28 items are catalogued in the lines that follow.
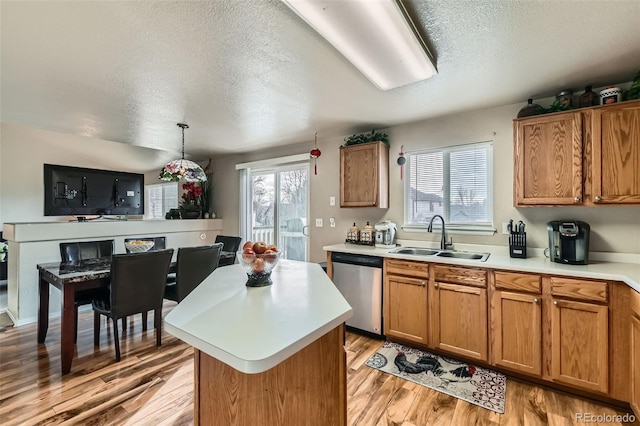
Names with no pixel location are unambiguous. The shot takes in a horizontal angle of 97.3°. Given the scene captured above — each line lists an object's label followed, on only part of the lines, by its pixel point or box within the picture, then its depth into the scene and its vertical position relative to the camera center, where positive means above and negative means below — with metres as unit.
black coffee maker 2.08 -0.22
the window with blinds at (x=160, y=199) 6.15 +0.34
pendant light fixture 2.97 +0.45
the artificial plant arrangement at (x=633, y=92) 1.89 +0.84
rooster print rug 1.96 -1.27
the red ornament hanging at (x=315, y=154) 3.67 +0.78
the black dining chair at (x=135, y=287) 2.33 -0.63
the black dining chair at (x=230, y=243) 3.95 -0.42
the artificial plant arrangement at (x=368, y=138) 3.20 +0.87
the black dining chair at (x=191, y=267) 2.78 -0.55
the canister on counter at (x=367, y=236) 3.22 -0.26
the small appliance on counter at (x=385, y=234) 3.13 -0.24
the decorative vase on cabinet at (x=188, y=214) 4.95 -0.01
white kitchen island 0.90 -0.56
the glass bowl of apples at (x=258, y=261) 1.53 -0.27
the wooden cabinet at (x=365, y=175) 3.12 +0.43
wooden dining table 2.21 -0.58
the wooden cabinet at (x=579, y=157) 1.95 +0.42
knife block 2.37 -0.27
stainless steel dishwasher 2.82 -0.76
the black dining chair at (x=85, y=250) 3.12 -0.42
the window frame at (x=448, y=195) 2.71 +0.18
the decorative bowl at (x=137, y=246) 2.78 -0.32
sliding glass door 4.15 +0.08
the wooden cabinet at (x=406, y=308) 2.54 -0.89
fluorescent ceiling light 1.26 +0.93
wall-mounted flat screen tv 4.32 +0.37
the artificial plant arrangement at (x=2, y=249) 2.70 -0.39
